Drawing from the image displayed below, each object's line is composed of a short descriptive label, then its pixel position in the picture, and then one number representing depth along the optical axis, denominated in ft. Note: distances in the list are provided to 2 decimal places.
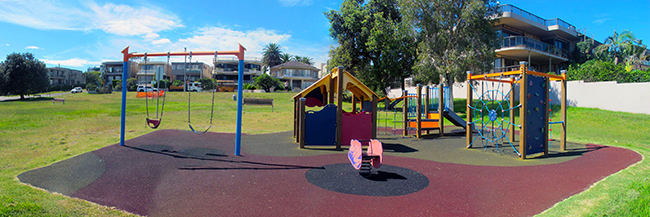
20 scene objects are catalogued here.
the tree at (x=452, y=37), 74.43
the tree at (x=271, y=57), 290.56
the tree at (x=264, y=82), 169.58
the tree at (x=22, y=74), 124.06
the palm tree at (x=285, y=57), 296.71
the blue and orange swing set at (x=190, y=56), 29.37
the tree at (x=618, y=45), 127.85
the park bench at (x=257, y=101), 83.85
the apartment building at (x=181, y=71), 221.46
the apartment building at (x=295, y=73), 243.40
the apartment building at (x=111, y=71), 270.26
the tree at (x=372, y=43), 88.84
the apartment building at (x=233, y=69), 236.63
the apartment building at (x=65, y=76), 294.82
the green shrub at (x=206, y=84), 183.11
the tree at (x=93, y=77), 286.87
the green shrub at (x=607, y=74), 85.05
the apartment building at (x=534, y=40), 101.55
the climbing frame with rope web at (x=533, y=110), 31.07
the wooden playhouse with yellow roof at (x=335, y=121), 35.37
